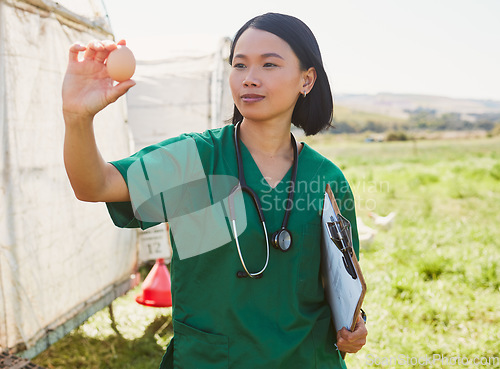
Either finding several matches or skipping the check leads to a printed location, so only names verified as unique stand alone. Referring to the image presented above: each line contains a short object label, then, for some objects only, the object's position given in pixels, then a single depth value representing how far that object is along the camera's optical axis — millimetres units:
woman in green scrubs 1459
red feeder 4031
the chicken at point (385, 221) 6754
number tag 4569
